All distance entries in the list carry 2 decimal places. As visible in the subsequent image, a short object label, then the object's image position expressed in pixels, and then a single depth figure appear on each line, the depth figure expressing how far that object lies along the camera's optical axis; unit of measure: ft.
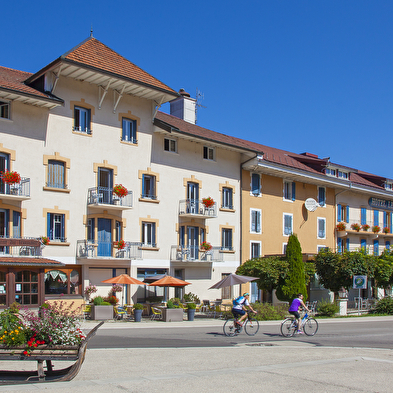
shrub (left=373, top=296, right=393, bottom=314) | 116.10
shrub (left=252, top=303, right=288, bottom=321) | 91.09
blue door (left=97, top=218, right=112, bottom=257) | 96.66
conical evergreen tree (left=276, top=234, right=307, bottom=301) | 102.83
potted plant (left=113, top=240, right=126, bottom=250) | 97.19
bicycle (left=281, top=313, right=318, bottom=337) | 62.23
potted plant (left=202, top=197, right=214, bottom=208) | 111.75
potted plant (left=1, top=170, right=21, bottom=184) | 81.87
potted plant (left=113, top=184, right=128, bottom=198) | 96.28
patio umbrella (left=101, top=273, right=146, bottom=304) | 88.64
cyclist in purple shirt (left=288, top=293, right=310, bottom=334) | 60.39
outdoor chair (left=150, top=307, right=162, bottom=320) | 89.15
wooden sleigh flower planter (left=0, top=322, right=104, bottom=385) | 29.58
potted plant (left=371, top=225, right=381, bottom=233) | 160.45
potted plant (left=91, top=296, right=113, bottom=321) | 84.64
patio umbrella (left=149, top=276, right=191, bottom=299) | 89.40
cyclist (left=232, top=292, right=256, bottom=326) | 61.72
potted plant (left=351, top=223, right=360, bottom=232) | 151.94
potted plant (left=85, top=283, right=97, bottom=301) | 93.71
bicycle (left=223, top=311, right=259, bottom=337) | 62.08
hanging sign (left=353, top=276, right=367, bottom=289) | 105.29
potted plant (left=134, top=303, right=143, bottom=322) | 85.05
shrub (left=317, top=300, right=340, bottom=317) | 105.40
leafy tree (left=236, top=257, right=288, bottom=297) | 102.01
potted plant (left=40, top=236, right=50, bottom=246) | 87.45
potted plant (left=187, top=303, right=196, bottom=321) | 88.48
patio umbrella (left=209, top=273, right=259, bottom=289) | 88.94
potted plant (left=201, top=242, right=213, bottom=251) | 111.86
